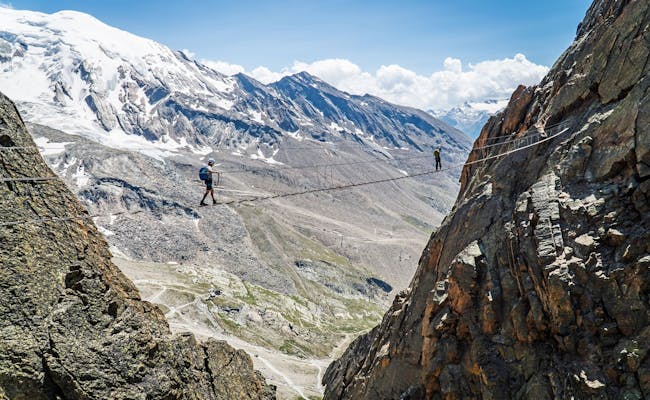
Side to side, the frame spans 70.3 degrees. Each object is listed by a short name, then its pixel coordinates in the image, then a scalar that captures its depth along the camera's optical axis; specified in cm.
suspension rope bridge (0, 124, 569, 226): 2206
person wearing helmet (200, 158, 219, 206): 2981
